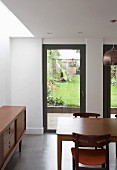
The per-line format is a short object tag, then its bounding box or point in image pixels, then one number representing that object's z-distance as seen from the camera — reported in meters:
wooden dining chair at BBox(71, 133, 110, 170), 2.11
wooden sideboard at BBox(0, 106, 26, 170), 2.41
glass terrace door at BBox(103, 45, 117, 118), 4.46
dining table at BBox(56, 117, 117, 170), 2.37
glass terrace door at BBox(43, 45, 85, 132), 4.49
